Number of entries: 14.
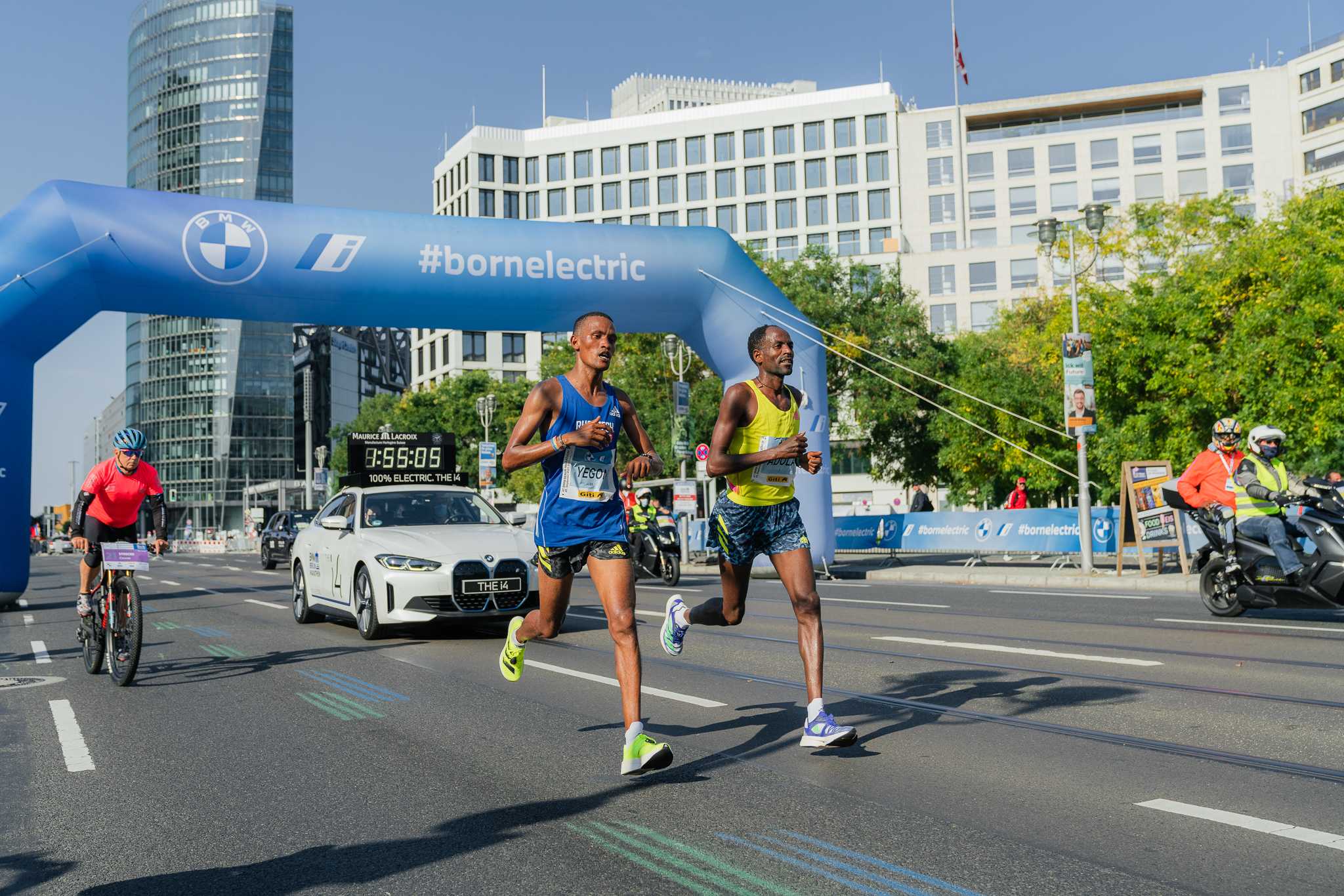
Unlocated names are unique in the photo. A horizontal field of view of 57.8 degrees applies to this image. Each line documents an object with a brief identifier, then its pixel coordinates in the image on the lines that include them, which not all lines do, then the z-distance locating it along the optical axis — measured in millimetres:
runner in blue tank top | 5500
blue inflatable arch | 16000
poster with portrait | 20047
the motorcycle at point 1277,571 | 10734
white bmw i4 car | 11102
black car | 33594
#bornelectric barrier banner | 22172
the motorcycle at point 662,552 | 20406
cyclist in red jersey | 9242
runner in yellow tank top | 5945
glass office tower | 134125
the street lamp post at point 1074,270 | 19906
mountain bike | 8797
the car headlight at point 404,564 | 11133
